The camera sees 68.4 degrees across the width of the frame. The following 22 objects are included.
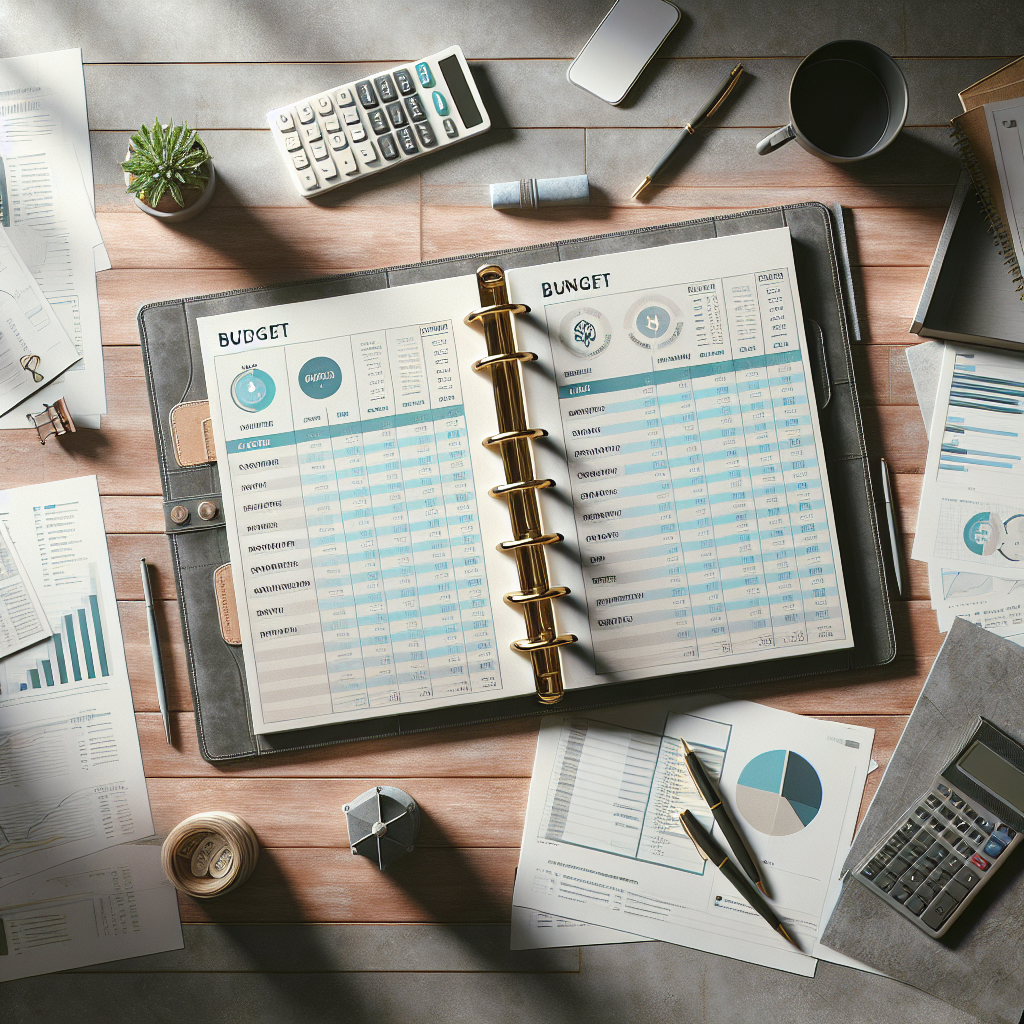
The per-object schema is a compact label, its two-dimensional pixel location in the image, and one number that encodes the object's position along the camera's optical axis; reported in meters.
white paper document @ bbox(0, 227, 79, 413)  0.99
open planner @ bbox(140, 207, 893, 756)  0.94
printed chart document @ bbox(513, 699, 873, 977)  0.96
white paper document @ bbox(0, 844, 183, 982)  0.98
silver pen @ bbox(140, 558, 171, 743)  0.97
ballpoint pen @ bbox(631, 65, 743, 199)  0.98
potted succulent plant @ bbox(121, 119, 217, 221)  0.93
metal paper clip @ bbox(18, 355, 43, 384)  0.99
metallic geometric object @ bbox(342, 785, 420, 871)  0.92
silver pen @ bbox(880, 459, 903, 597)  0.97
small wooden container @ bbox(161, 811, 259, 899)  0.91
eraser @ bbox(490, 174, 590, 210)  0.98
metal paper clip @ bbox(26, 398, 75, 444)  0.98
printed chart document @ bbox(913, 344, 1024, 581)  0.97
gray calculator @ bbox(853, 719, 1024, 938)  0.93
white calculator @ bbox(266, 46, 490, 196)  0.98
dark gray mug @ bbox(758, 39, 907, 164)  0.93
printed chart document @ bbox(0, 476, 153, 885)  0.98
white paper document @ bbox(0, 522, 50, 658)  0.98
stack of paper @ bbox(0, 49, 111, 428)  1.00
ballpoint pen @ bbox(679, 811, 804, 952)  0.95
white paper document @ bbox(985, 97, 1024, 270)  0.94
